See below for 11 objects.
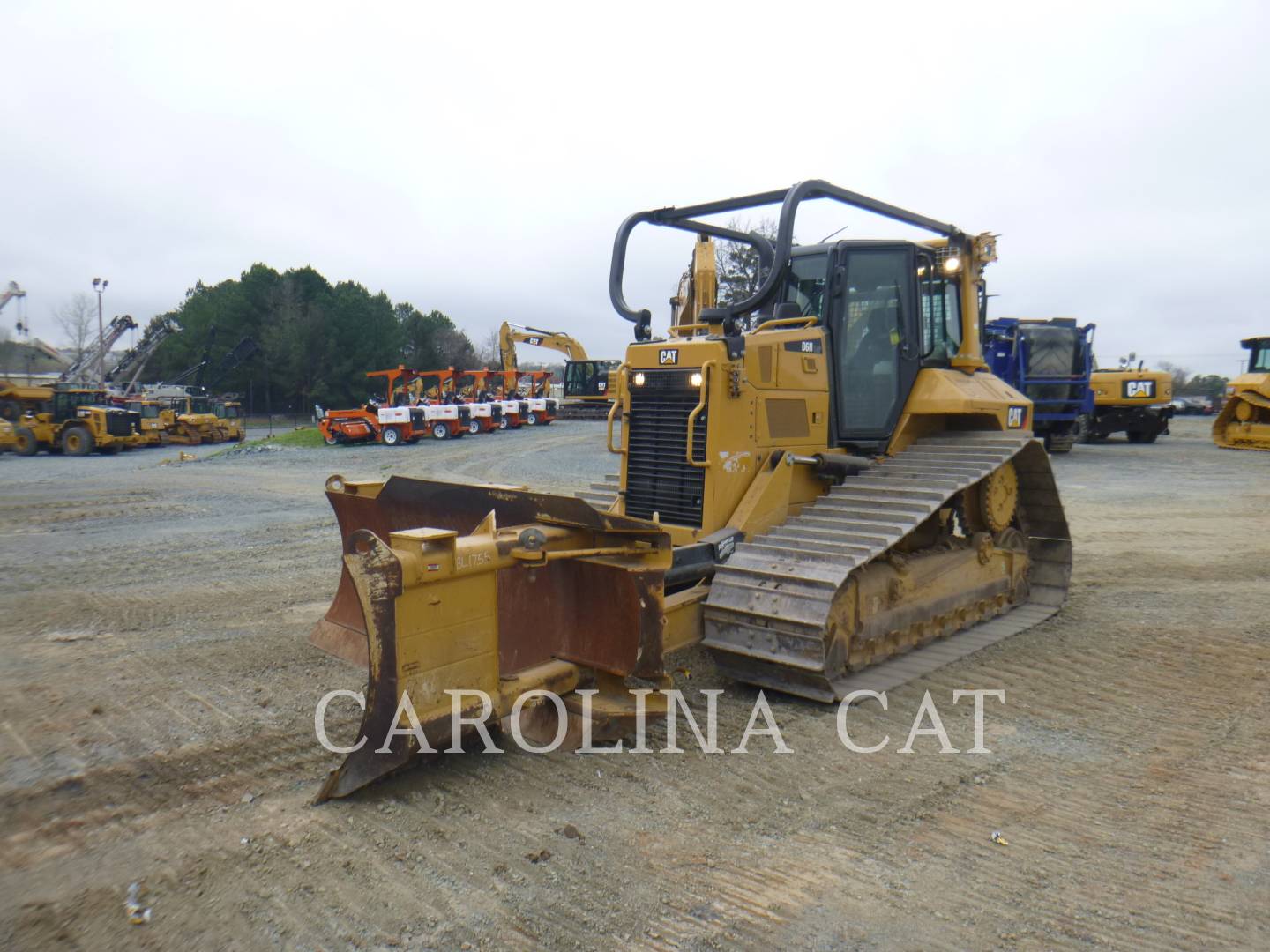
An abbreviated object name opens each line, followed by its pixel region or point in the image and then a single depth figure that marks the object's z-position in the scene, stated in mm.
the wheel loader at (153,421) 25250
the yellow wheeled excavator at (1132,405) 23828
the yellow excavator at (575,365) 32812
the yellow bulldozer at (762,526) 3635
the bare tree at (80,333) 47938
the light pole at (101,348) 39688
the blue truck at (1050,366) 20156
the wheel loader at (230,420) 28500
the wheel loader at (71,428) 23078
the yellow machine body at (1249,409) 21375
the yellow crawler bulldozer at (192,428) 27094
